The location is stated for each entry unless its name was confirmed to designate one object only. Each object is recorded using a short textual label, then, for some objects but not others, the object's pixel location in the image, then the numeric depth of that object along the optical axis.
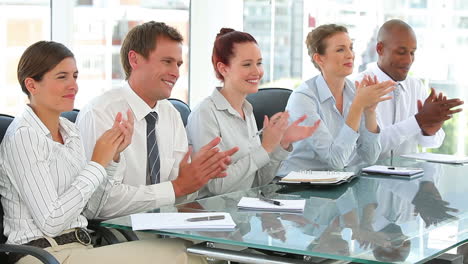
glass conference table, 2.38
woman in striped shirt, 2.70
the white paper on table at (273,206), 2.89
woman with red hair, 3.61
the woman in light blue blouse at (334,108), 4.00
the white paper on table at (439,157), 4.27
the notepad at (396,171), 3.77
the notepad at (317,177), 3.44
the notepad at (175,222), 2.58
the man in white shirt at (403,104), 4.53
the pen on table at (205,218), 2.67
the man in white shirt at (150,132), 3.14
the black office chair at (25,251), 2.50
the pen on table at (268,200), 2.96
